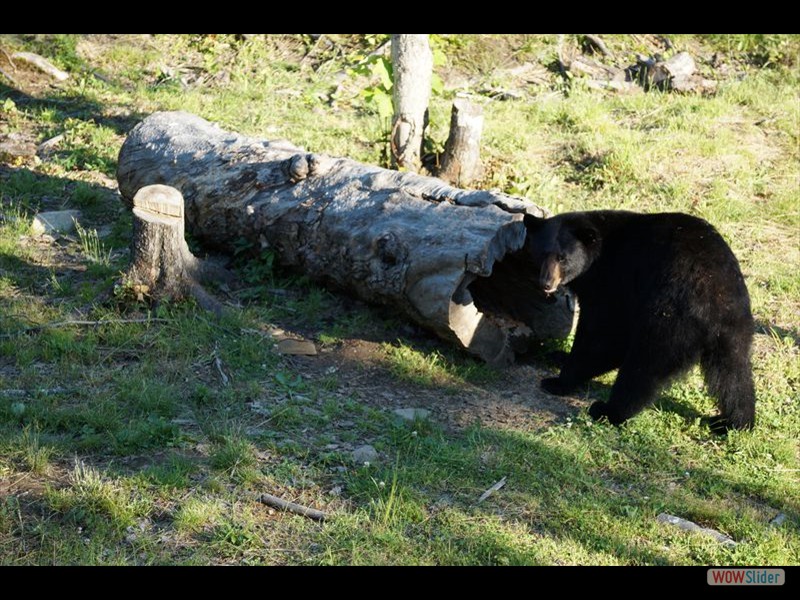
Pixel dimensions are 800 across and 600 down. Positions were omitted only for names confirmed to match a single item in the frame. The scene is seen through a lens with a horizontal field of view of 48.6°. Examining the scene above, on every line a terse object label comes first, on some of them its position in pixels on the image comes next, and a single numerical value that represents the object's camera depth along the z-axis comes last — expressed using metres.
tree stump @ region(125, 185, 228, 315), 6.65
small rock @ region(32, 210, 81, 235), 8.13
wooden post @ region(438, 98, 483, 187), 8.79
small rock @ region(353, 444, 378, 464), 5.10
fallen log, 6.23
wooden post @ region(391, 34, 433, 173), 8.91
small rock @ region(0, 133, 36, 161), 9.66
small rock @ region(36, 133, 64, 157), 9.80
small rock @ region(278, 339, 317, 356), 6.40
